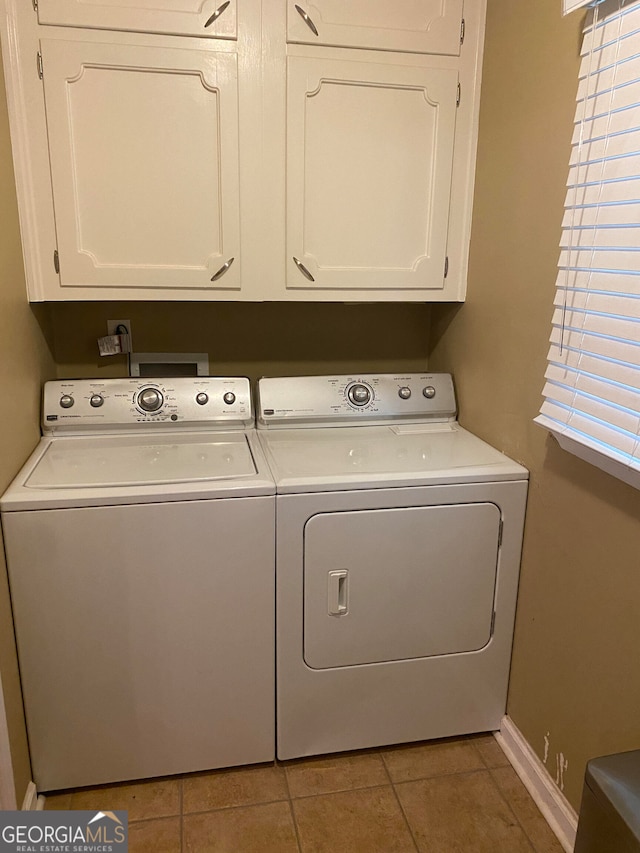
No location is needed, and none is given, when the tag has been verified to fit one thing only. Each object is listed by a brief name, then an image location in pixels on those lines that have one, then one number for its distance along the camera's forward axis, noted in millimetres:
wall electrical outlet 2104
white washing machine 1497
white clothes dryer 1627
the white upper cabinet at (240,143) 1617
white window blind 1233
